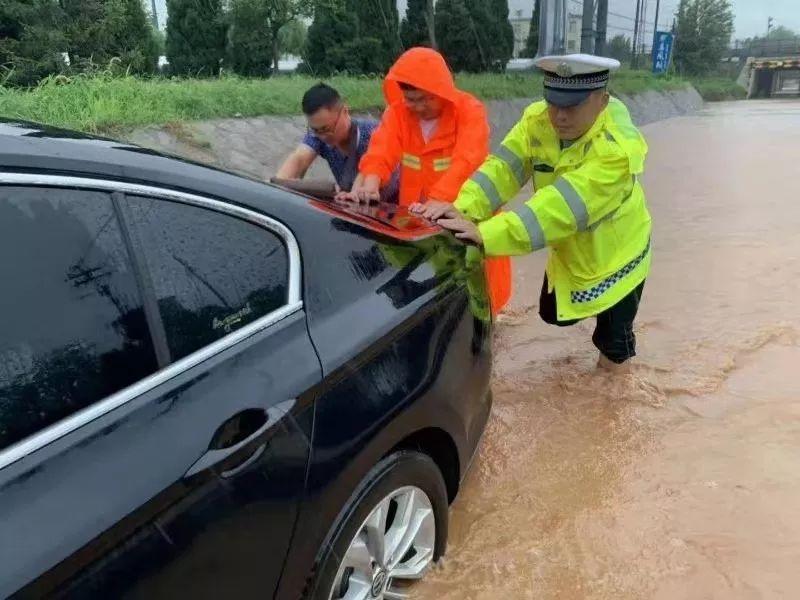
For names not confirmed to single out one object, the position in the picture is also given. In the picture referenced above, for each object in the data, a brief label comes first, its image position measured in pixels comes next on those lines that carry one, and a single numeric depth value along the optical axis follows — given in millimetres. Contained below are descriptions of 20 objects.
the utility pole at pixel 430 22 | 17547
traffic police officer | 2893
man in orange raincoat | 3523
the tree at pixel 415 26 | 19344
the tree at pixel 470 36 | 20109
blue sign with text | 32869
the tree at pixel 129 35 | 10727
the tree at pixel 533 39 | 26125
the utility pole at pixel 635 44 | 33500
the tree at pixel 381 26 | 16406
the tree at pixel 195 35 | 14727
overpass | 49219
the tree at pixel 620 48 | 31875
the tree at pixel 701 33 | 45312
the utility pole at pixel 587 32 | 21125
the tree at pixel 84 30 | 10344
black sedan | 1219
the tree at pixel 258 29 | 14617
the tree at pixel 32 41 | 9656
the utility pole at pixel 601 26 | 25031
